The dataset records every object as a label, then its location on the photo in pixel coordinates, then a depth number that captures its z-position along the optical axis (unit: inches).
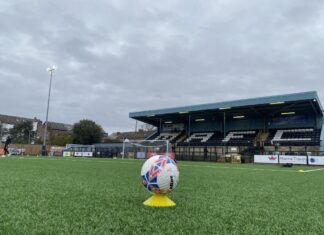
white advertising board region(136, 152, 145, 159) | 1361.1
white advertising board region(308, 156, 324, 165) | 933.4
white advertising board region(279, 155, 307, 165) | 948.6
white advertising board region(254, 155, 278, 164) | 1000.9
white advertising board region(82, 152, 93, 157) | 1599.4
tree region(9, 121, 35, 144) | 2874.0
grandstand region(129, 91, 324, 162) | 1274.6
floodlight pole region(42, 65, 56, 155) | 1525.6
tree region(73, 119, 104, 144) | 2500.2
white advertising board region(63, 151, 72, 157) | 1631.4
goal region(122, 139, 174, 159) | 1368.2
